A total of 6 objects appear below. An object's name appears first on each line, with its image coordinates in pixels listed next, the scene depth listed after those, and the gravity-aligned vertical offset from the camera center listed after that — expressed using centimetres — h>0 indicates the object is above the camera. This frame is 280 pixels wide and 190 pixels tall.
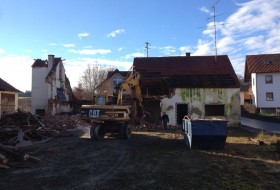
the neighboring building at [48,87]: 2604 +207
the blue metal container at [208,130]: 980 -116
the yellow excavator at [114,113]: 1241 -51
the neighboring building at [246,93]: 4361 +215
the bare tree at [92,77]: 4798 +586
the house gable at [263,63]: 3135 +588
